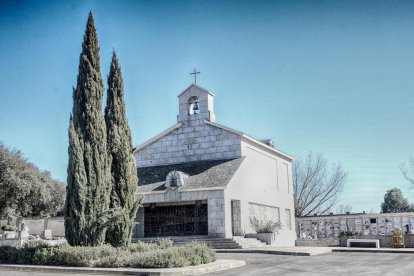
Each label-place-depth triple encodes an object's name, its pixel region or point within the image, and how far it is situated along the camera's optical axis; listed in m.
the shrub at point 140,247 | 17.20
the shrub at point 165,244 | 17.52
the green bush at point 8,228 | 40.12
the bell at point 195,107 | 33.69
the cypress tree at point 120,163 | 18.78
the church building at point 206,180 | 28.55
